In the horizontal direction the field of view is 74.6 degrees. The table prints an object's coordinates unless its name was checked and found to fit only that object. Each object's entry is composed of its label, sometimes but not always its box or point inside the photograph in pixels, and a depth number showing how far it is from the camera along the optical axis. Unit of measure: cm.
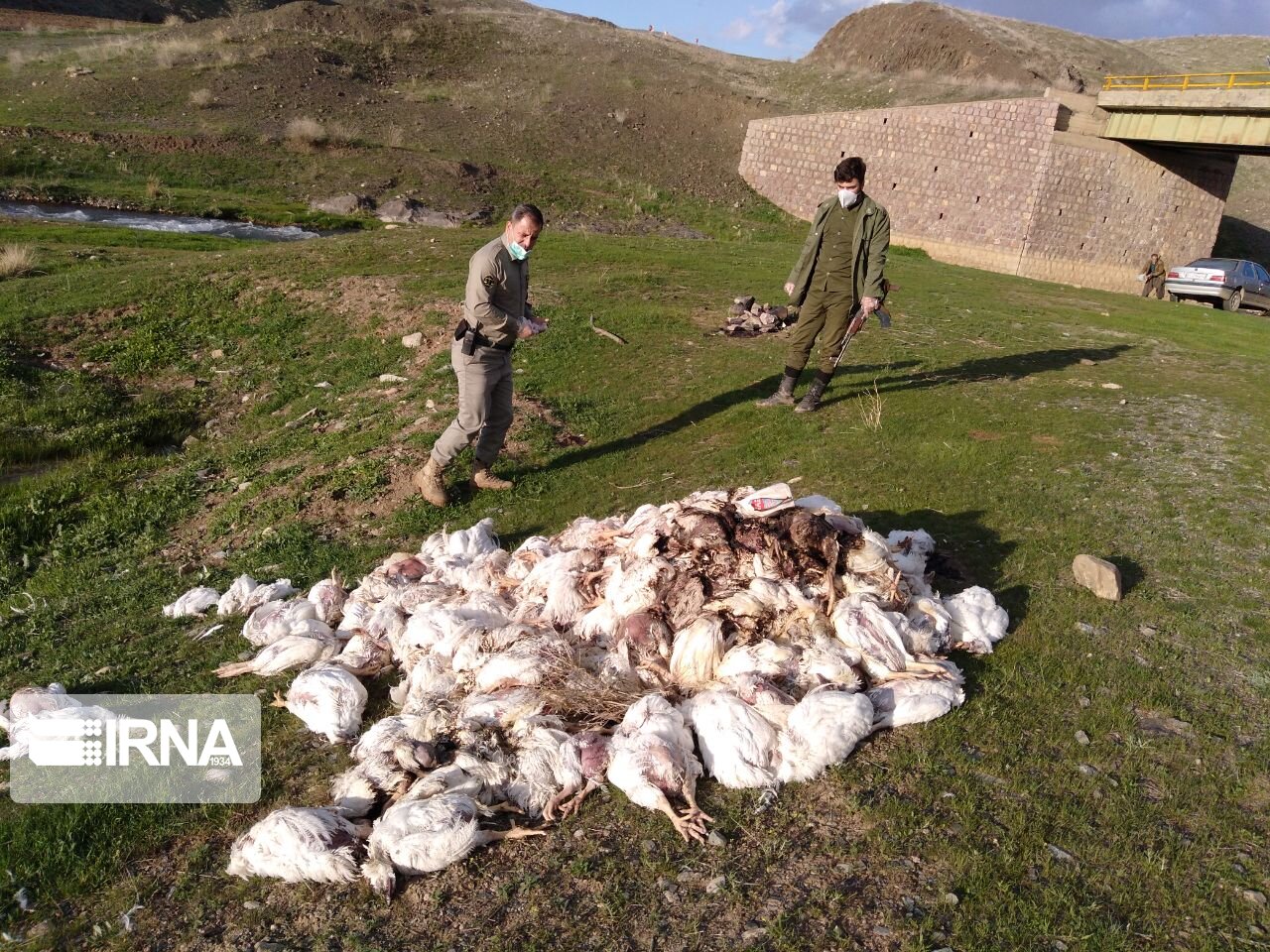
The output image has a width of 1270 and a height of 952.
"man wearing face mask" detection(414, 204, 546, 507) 718
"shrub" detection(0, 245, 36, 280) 1587
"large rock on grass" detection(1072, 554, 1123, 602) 564
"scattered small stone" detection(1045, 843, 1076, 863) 356
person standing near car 2856
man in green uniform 829
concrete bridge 2280
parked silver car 2384
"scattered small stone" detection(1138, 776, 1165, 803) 392
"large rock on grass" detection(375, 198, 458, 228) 2648
